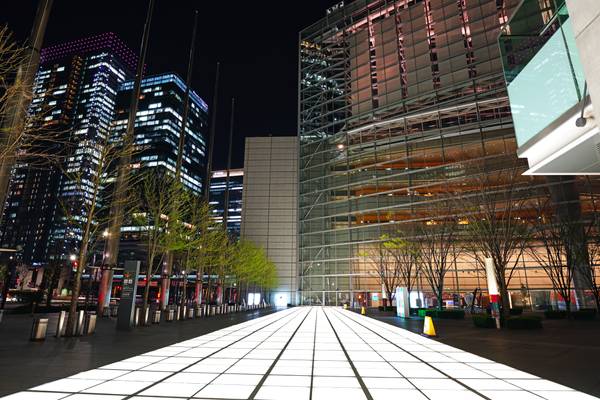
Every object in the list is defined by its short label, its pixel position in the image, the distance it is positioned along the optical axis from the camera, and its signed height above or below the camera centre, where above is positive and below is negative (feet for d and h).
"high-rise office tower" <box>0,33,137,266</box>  325.01 +243.45
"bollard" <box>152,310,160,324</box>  57.31 -5.96
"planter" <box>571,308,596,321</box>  68.90 -6.56
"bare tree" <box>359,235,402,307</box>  108.89 +9.39
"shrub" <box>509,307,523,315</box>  78.54 -6.53
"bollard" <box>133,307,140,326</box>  50.71 -5.20
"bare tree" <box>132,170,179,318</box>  59.11 +12.45
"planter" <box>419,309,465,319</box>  71.85 -6.77
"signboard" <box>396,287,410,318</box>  76.73 -4.52
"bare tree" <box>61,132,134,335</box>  37.88 +13.26
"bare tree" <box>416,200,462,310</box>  77.36 +13.86
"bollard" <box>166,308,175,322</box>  61.95 -5.99
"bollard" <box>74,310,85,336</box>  36.55 -4.65
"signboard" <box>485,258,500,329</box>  50.88 -1.30
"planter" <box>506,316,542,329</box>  49.42 -5.91
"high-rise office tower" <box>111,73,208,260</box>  368.48 +195.59
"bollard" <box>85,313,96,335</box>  37.91 -4.68
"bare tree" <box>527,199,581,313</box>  75.61 +11.57
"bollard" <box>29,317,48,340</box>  31.37 -4.40
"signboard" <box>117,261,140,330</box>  44.01 -1.80
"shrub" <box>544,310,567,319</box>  74.43 -6.91
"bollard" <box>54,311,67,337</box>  34.65 -4.46
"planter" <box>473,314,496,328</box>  52.49 -6.07
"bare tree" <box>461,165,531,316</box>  55.93 +11.82
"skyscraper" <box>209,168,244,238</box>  479.41 +138.28
